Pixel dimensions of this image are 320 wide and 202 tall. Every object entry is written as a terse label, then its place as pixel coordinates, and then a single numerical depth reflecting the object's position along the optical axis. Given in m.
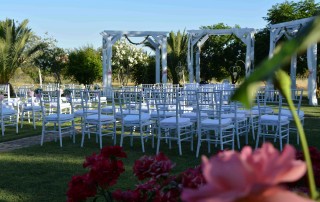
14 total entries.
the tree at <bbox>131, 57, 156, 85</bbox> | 23.53
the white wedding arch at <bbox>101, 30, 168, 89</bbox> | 16.59
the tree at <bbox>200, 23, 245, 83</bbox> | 23.38
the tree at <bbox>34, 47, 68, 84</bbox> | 23.06
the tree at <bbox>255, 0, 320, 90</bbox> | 19.03
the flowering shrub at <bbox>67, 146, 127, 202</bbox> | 1.11
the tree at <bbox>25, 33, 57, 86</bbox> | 23.62
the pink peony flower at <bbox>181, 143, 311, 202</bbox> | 0.38
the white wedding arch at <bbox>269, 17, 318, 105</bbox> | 13.52
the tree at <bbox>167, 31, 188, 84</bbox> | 22.81
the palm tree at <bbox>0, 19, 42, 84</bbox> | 17.22
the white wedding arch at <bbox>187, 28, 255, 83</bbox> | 16.33
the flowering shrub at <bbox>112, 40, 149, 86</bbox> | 23.55
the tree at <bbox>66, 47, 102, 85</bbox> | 21.84
